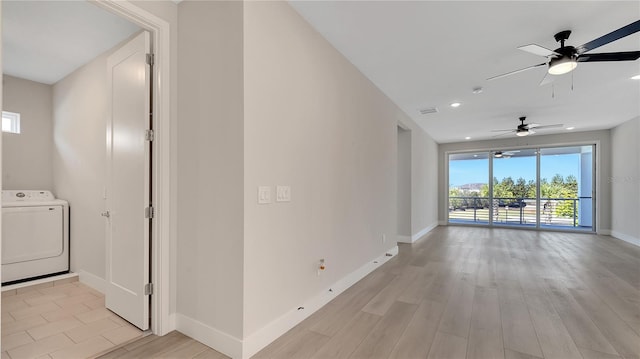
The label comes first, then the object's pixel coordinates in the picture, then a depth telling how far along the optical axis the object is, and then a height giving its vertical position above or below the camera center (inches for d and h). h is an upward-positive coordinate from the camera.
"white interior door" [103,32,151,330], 93.9 -0.8
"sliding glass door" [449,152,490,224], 352.8 -8.1
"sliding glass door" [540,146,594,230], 304.8 -5.8
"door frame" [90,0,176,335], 91.9 -3.0
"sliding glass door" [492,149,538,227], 328.5 -6.6
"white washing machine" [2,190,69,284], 132.4 -27.2
